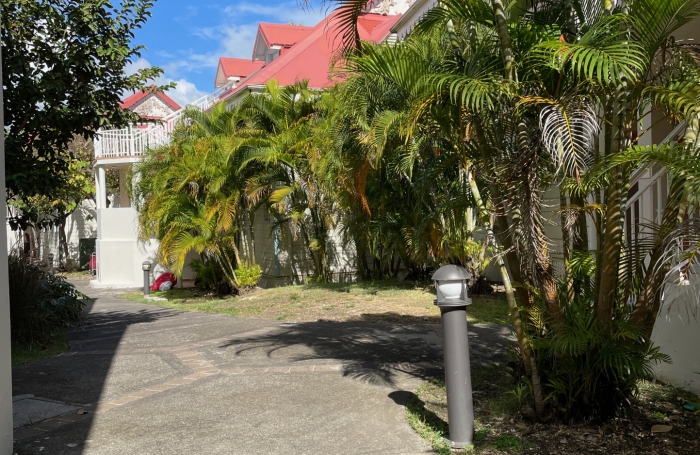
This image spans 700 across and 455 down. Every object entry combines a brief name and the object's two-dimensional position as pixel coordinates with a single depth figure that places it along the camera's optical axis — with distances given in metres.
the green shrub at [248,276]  16.92
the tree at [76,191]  26.20
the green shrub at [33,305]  9.52
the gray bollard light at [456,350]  4.80
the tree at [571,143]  4.55
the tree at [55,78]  8.43
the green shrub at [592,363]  4.88
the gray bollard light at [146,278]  17.85
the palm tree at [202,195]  15.90
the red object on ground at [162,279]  20.94
